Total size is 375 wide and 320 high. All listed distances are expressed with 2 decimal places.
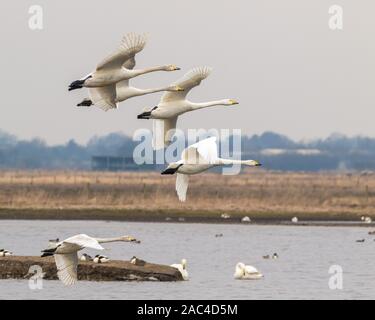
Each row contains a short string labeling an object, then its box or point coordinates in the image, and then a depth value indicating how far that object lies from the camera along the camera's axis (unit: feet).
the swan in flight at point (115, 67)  97.76
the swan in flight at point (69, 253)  103.60
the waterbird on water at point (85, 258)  147.73
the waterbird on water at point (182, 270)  138.51
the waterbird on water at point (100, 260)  138.41
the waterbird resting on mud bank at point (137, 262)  136.98
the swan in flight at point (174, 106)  102.68
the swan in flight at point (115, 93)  98.63
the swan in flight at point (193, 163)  102.47
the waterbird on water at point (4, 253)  141.76
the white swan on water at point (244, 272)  143.95
